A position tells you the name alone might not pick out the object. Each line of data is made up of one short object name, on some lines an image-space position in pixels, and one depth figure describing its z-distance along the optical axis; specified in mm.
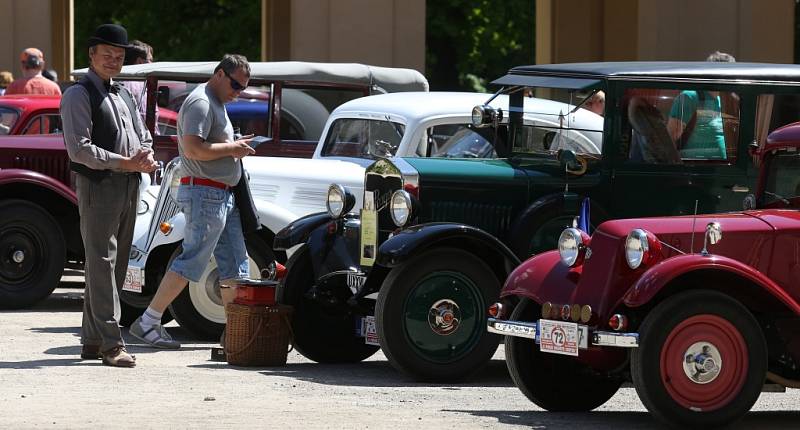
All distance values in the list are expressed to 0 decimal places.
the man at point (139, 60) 27828
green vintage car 19422
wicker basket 19344
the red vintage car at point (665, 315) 14633
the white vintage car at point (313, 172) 22172
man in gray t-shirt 19984
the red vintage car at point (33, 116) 28281
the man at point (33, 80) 33750
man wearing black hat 18500
